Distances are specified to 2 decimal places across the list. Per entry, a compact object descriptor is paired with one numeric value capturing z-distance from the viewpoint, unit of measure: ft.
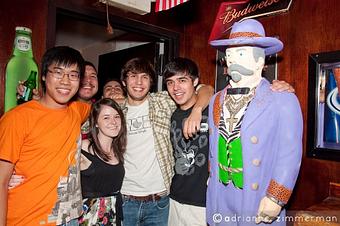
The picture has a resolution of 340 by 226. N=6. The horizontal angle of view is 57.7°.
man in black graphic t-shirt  4.86
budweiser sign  5.62
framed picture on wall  4.79
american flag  5.81
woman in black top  4.68
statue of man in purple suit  3.54
